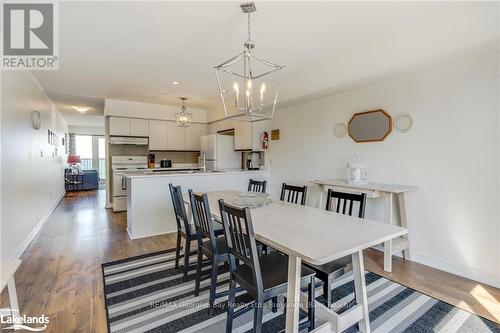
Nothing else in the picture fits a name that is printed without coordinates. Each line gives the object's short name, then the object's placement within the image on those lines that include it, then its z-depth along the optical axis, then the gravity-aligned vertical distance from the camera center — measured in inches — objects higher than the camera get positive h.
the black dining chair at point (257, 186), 132.9 -14.3
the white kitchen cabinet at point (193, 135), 261.1 +26.8
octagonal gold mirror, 124.4 +18.3
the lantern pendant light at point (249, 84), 80.0 +50.9
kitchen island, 149.0 -23.3
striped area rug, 71.0 -47.5
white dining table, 54.0 -18.7
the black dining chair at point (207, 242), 78.0 -28.7
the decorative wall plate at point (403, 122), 115.2 +18.1
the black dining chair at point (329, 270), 67.1 -30.2
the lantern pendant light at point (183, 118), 199.6 +34.5
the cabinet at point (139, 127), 228.8 +30.8
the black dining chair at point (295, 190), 107.5 -13.7
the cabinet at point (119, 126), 219.0 +30.4
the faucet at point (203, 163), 234.5 -2.8
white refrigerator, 223.6 +5.8
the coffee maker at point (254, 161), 212.1 -0.6
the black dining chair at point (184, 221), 97.0 -24.3
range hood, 225.0 +18.1
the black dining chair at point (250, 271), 57.3 -29.5
